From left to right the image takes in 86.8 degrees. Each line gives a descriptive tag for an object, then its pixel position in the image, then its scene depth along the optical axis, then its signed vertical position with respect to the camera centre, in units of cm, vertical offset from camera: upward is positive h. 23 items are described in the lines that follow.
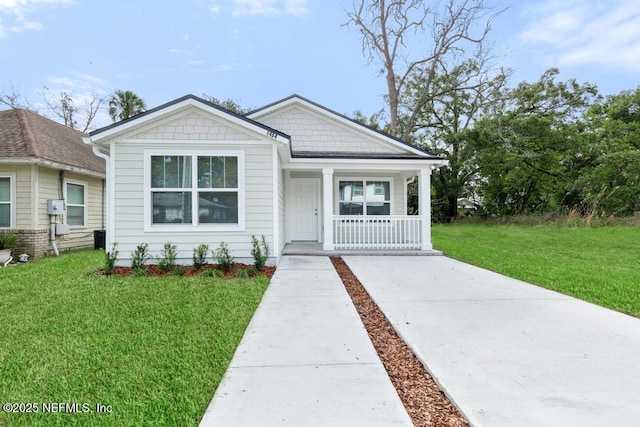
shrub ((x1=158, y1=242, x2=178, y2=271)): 719 -95
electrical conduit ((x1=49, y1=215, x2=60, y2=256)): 988 -61
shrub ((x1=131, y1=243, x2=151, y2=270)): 727 -94
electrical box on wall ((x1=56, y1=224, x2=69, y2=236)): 1005 -48
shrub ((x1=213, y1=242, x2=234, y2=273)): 724 -96
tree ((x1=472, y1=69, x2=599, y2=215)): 2225 +442
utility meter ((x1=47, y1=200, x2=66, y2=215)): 966 +18
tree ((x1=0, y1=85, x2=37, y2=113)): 2052 +712
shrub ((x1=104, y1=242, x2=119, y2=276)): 701 -97
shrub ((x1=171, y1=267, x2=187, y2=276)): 688 -120
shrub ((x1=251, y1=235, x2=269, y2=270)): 729 -85
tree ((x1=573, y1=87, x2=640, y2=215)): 1992 +290
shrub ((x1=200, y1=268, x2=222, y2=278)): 674 -121
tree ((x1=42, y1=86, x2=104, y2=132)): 2296 +733
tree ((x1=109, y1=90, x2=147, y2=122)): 1962 +636
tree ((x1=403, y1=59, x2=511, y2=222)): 2486 +591
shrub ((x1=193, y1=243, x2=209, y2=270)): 736 -94
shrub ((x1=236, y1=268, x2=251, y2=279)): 665 -121
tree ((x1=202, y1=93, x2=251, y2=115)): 2461 +823
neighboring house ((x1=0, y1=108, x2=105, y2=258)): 930 +90
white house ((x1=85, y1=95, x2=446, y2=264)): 734 +77
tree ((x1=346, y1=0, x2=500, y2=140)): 1831 +1010
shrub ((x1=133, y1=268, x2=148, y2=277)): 677 -120
